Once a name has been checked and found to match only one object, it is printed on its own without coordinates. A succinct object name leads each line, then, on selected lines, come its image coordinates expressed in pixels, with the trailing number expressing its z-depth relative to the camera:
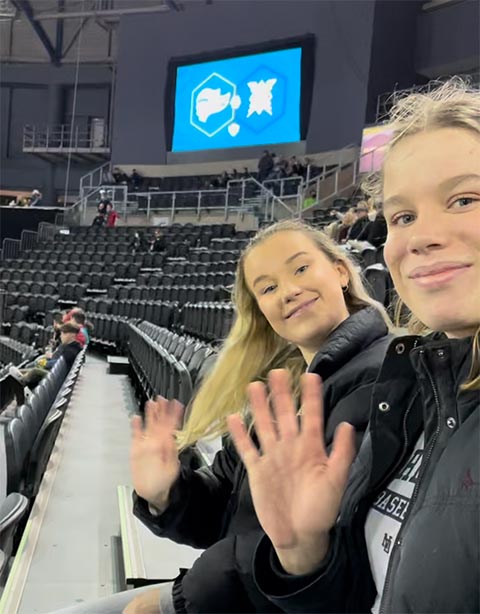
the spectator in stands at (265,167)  10.23
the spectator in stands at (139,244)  9.76
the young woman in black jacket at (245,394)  0.84
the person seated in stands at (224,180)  10.88
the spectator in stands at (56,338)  5.38
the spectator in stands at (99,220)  10.98
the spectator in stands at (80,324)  4.50
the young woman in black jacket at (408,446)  0.47
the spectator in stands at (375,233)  3.92
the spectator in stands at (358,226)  4.54
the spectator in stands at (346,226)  4.92
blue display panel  10.67
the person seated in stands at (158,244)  9.54
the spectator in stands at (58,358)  3.84
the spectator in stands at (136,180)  12.07
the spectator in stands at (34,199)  12.47
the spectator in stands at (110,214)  10.98
